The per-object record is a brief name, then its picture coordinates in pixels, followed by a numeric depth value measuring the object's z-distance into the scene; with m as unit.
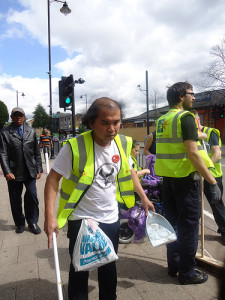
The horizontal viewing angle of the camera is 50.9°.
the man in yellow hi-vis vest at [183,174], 2.21
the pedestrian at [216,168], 3.45
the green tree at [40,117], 75.55
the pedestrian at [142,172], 3.82
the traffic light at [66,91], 6.86
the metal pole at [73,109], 6.96
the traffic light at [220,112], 17.69
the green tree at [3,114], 48.19
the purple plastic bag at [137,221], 2.83
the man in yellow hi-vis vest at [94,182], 1.64
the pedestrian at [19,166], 3.64
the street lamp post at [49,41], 11.98
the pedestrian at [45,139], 12.98
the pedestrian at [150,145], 4.42
